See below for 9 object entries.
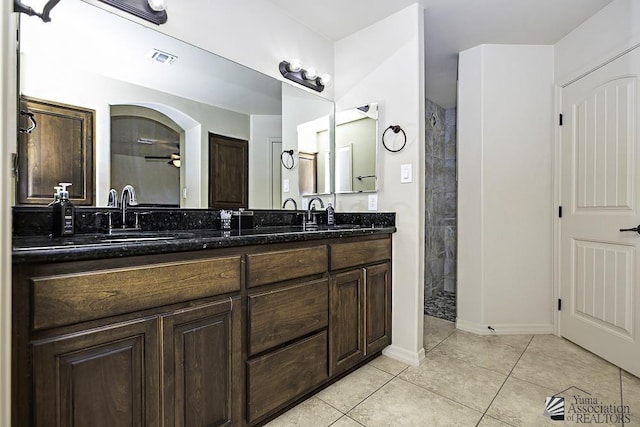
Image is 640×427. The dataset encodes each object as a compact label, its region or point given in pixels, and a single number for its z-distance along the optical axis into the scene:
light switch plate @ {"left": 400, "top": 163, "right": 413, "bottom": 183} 2.17
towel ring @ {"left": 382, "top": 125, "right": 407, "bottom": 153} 2.19
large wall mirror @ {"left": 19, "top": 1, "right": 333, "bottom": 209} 1.40
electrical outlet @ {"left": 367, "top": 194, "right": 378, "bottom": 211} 2.38
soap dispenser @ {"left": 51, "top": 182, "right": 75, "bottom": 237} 1.32
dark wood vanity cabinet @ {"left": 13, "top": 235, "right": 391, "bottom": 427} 0.87
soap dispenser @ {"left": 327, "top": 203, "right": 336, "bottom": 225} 2.56
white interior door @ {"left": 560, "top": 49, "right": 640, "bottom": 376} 2.03
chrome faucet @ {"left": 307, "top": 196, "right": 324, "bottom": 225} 2.52
